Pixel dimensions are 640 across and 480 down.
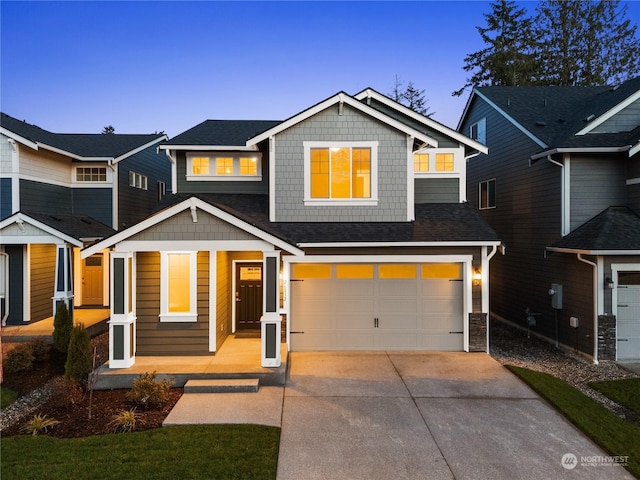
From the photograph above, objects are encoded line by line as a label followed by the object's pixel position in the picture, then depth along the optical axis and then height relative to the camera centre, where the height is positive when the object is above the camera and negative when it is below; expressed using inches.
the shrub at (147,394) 248.2 -101.1
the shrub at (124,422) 219.0 -106.3
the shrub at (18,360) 323.0 -103.1
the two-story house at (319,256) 305.4 -16.3
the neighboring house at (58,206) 423.2 +44.1
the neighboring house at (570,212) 361.1 +29.0
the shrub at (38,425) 217.1 -106.6
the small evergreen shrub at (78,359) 277.7 -87.7
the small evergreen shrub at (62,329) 361.7 -86.2
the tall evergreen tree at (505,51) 1019.9 +515.8
